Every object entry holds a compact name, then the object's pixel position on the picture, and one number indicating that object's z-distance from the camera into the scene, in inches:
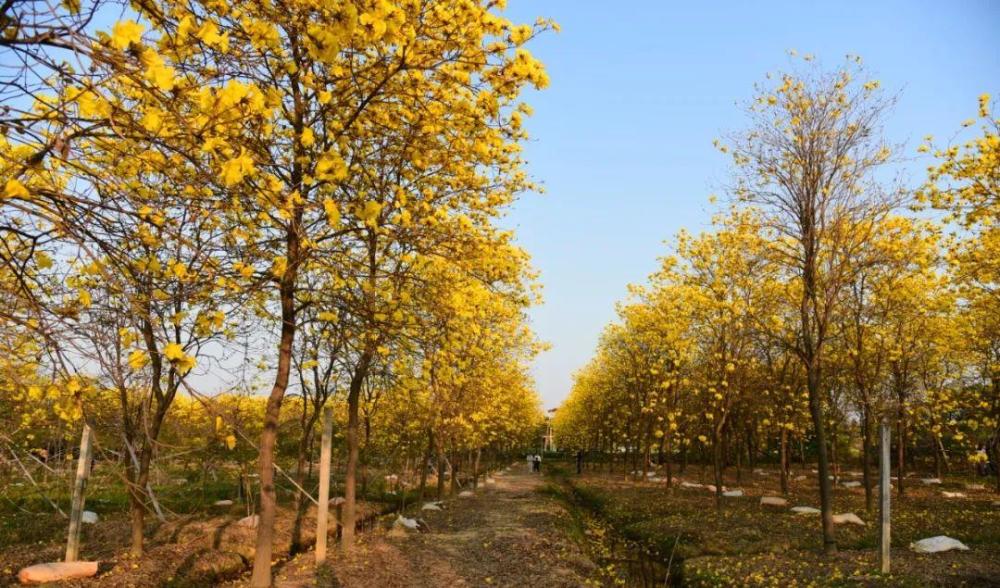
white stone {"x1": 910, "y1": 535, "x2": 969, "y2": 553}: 449.4
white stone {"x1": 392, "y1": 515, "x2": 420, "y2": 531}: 579.8
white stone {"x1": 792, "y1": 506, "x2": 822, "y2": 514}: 668.2
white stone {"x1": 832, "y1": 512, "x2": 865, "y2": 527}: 594.1
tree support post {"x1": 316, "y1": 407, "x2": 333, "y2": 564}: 396.3
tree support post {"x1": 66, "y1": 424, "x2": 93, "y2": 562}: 359.9
